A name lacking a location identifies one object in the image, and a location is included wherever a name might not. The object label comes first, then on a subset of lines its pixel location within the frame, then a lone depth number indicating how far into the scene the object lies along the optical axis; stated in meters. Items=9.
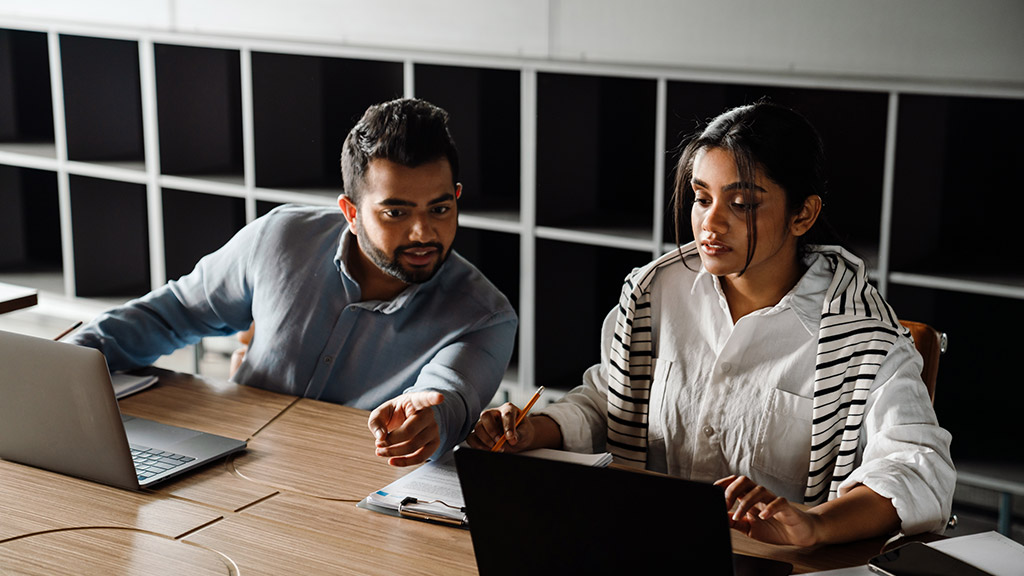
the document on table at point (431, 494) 1.52
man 2.02
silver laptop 1.54
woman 1.66
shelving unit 2.77
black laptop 1.11
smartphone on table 1.28
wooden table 1.39
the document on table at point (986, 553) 1.32
